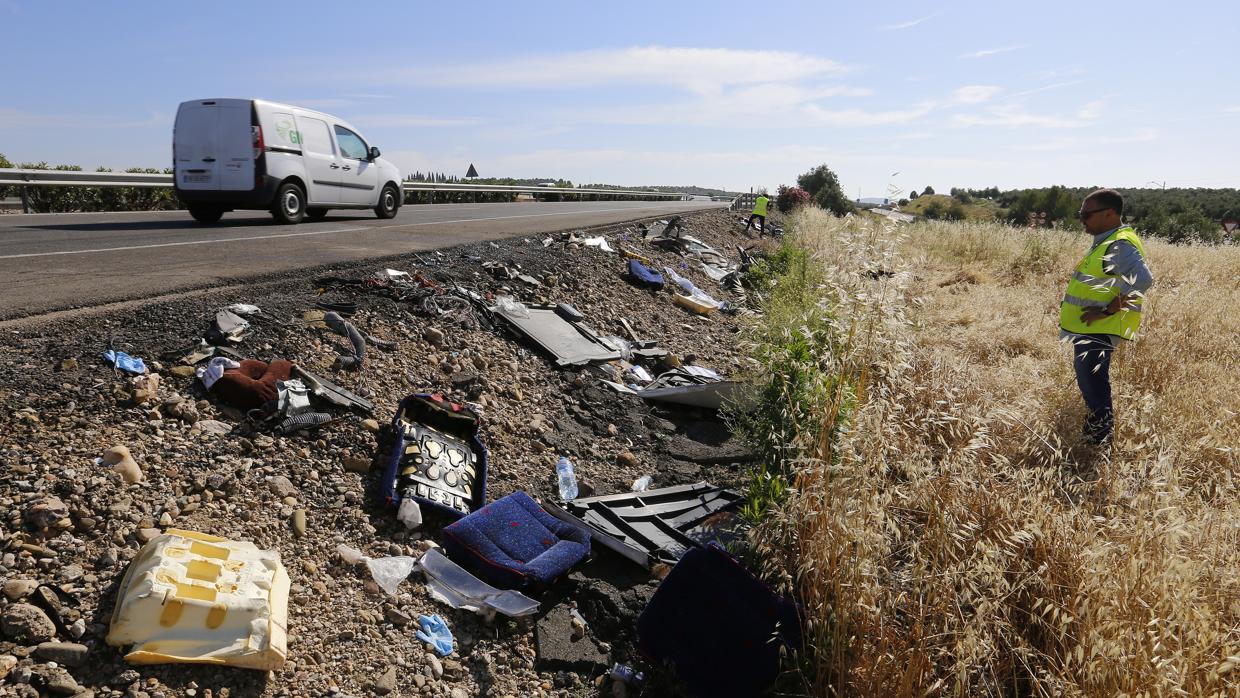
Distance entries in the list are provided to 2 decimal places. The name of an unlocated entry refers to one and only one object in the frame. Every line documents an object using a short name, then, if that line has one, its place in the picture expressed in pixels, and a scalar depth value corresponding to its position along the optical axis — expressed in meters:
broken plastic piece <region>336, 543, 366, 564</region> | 3.39
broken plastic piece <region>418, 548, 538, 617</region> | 3.47
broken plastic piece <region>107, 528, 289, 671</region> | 2.48
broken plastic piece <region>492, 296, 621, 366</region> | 6.88
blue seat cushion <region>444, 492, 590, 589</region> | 3.66
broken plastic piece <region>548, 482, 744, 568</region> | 4.18
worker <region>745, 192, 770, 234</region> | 22.75
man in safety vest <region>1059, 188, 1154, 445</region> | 5.09
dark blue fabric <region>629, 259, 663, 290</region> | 10.62
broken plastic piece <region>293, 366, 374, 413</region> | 4.30
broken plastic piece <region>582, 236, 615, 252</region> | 11.64
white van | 10.50
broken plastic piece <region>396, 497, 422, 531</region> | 3.80
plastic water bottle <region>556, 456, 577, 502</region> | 4.79
